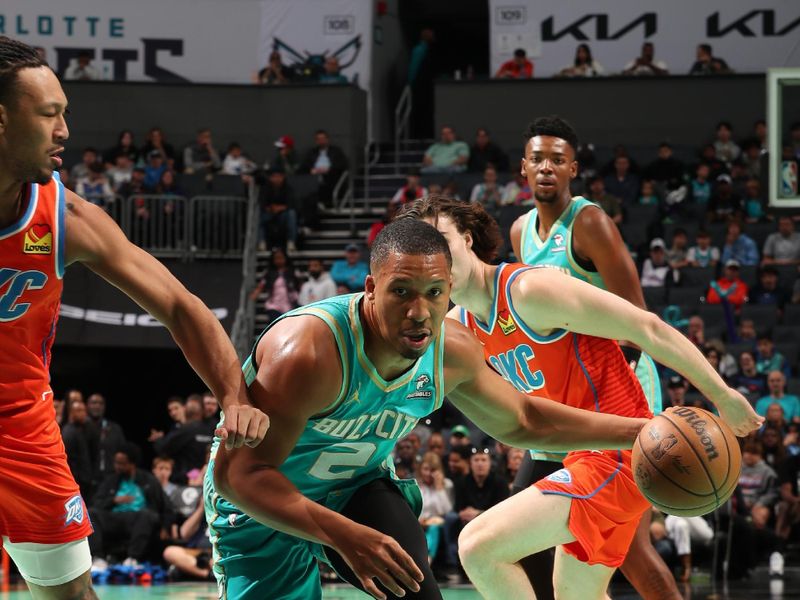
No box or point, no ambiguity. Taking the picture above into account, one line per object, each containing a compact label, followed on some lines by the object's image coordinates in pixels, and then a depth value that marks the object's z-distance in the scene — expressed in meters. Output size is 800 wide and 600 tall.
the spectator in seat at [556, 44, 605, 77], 18.59
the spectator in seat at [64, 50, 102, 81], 19.22
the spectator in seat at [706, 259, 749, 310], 13.98
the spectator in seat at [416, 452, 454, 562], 11.18
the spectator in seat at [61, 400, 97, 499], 12.21
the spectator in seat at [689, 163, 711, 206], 16.27
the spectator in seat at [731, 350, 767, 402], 12.53
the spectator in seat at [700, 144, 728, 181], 16.53
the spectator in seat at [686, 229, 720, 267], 14.68
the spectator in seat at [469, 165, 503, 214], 15.76
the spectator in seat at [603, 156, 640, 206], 16.22
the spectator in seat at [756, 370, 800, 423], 12.16
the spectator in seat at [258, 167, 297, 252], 16.55
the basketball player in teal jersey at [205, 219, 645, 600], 3.22
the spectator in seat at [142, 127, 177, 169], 18.23
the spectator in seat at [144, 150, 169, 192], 17.16
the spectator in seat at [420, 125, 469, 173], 17.42
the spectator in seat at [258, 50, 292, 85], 19.36
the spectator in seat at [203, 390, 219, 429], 12.80
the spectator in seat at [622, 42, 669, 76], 18.61
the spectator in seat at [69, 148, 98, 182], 17.31
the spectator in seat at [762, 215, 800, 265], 14.65
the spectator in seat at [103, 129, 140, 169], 18.09
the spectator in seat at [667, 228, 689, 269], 14.70
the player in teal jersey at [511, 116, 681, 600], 5.15
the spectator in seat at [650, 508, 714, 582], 10.66
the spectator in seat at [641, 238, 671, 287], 14.37
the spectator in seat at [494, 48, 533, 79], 19.05
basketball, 4.02
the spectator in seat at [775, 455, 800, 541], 11.14
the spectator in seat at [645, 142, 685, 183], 16.58
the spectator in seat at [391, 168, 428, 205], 16.27
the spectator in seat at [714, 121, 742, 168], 17.14
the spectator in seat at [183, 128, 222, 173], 18.02
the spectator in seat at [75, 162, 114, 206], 16.41
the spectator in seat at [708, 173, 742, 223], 15.66
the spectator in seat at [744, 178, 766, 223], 15.65
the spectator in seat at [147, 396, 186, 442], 13.20
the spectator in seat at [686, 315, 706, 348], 12.71
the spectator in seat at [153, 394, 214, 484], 12.39
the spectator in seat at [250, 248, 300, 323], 15.12
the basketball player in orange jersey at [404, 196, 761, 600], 4.42
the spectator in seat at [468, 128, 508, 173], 17.34
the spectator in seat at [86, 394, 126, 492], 12.50
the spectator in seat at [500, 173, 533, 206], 15.60
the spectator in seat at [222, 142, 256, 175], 17.83
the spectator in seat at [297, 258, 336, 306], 14.88
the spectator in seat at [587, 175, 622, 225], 14.98
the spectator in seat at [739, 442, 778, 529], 11.20
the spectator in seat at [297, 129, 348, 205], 18.09
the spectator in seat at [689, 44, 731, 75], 18.44
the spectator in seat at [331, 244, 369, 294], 14.98
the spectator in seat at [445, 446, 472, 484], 11.39
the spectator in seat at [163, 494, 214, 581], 11.15
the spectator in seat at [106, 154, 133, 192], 17.47
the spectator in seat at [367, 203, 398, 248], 15.21
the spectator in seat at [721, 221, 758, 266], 14.66
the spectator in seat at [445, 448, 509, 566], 10.99
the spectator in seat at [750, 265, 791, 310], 14.05
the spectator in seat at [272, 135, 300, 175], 17.70
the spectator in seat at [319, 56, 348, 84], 19.41
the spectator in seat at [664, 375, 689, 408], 11.78
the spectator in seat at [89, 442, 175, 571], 11.34
